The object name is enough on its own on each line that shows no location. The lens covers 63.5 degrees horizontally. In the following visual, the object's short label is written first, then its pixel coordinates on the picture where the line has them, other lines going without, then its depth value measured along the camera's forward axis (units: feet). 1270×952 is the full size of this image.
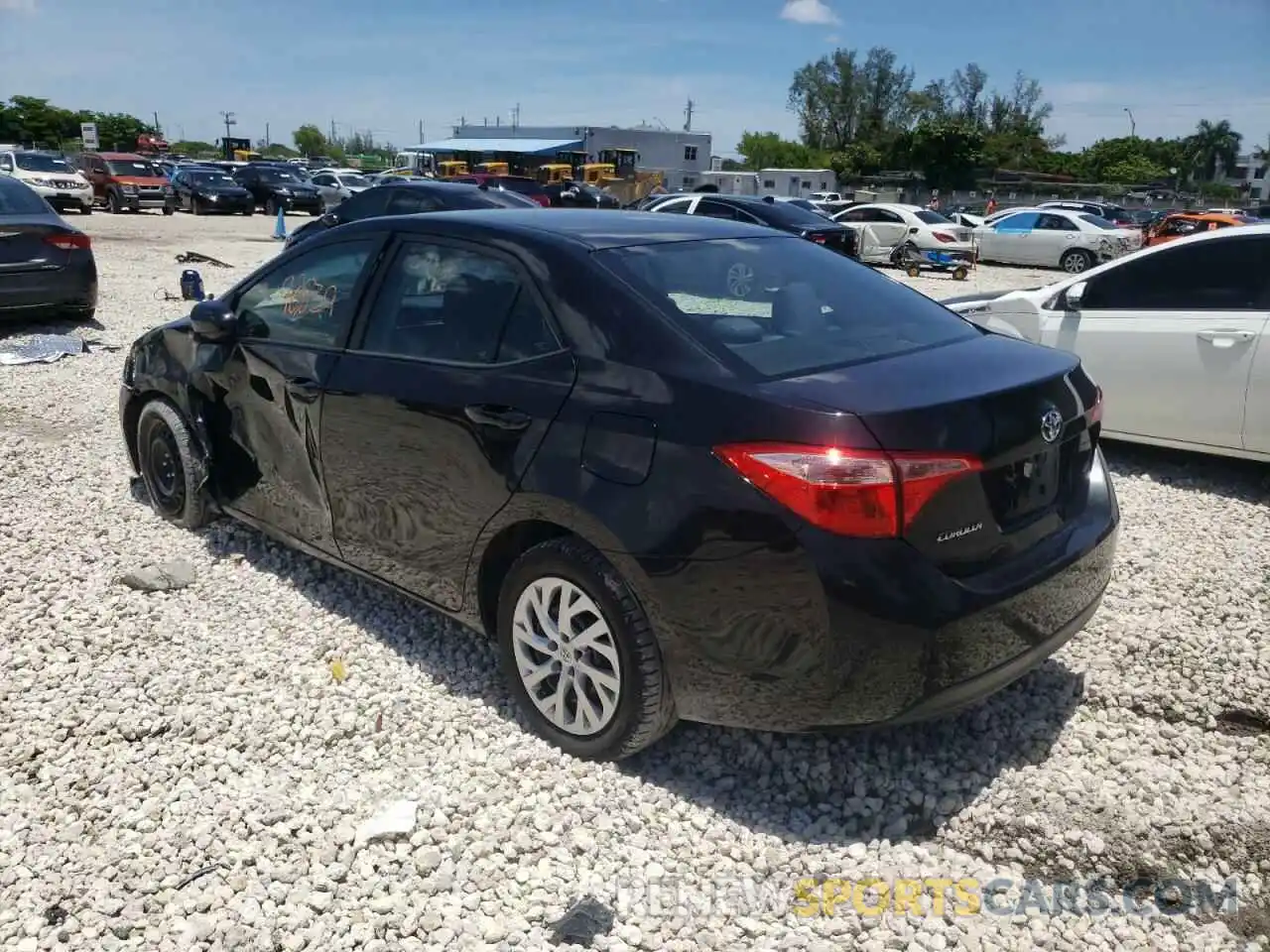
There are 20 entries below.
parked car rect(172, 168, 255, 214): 106.01
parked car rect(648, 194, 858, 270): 59.57
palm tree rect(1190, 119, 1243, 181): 330.34
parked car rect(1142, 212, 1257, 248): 76.87
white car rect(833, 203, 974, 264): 71.05
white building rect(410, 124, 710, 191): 214.07
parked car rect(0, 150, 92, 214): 90.12
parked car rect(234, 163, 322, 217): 112.06
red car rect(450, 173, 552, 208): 69.42
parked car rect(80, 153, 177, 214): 101.55
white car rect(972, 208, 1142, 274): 74.13
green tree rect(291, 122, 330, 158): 497.87
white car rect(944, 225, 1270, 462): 18.92
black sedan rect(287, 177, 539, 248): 45.62
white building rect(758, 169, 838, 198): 186.70
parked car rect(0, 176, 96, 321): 31.78
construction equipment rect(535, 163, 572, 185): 138.31
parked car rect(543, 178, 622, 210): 71.97
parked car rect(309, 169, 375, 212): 108.99
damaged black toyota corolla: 8.47
